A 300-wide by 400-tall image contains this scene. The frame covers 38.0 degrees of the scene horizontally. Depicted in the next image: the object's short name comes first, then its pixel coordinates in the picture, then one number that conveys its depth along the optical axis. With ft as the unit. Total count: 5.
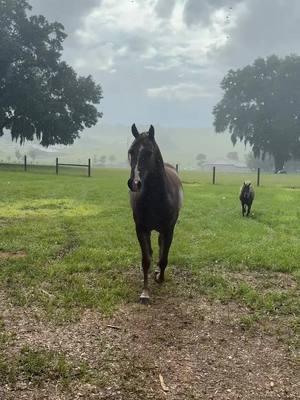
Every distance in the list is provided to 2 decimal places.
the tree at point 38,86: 169.07
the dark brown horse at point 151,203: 21.89
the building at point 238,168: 518.21
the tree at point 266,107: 243.81
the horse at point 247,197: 54.90
